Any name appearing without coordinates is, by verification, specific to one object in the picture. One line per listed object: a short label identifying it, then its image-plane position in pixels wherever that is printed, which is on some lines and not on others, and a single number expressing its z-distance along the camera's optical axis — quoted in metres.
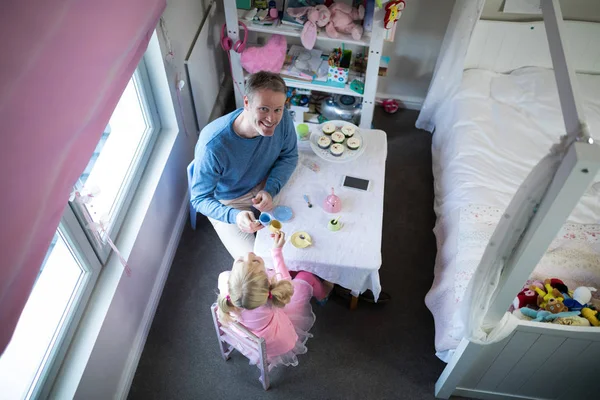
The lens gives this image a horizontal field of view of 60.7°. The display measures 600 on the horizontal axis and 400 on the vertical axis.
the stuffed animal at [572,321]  1.99
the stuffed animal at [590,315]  2.01
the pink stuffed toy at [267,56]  2.95
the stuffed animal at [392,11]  2.53
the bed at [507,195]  1.72
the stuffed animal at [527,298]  2.13
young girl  1.87
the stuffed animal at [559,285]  2.15
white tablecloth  2.12
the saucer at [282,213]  2.22
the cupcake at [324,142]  2.47
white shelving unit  2.71
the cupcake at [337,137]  2.46
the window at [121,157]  2.21
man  2.01
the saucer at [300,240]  2.13
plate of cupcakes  2.44
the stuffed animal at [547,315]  2.01
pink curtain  1.17
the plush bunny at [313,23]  2.73
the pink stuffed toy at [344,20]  2.75
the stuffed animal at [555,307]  2.05
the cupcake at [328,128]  2.49
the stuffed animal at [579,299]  2.07
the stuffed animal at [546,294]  2.09
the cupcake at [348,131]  2.50
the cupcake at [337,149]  2.43
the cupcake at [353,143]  2.46
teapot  2.22
